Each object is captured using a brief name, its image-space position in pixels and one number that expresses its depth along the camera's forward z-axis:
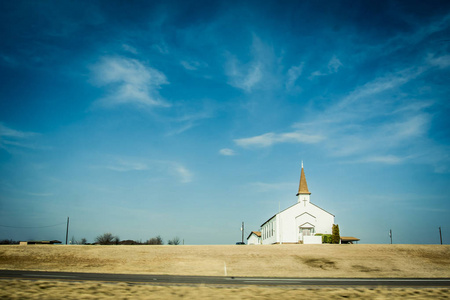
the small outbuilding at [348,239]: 72.84
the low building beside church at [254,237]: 97.88
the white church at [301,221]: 66.25
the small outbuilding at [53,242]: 76.56
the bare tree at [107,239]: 88.55
